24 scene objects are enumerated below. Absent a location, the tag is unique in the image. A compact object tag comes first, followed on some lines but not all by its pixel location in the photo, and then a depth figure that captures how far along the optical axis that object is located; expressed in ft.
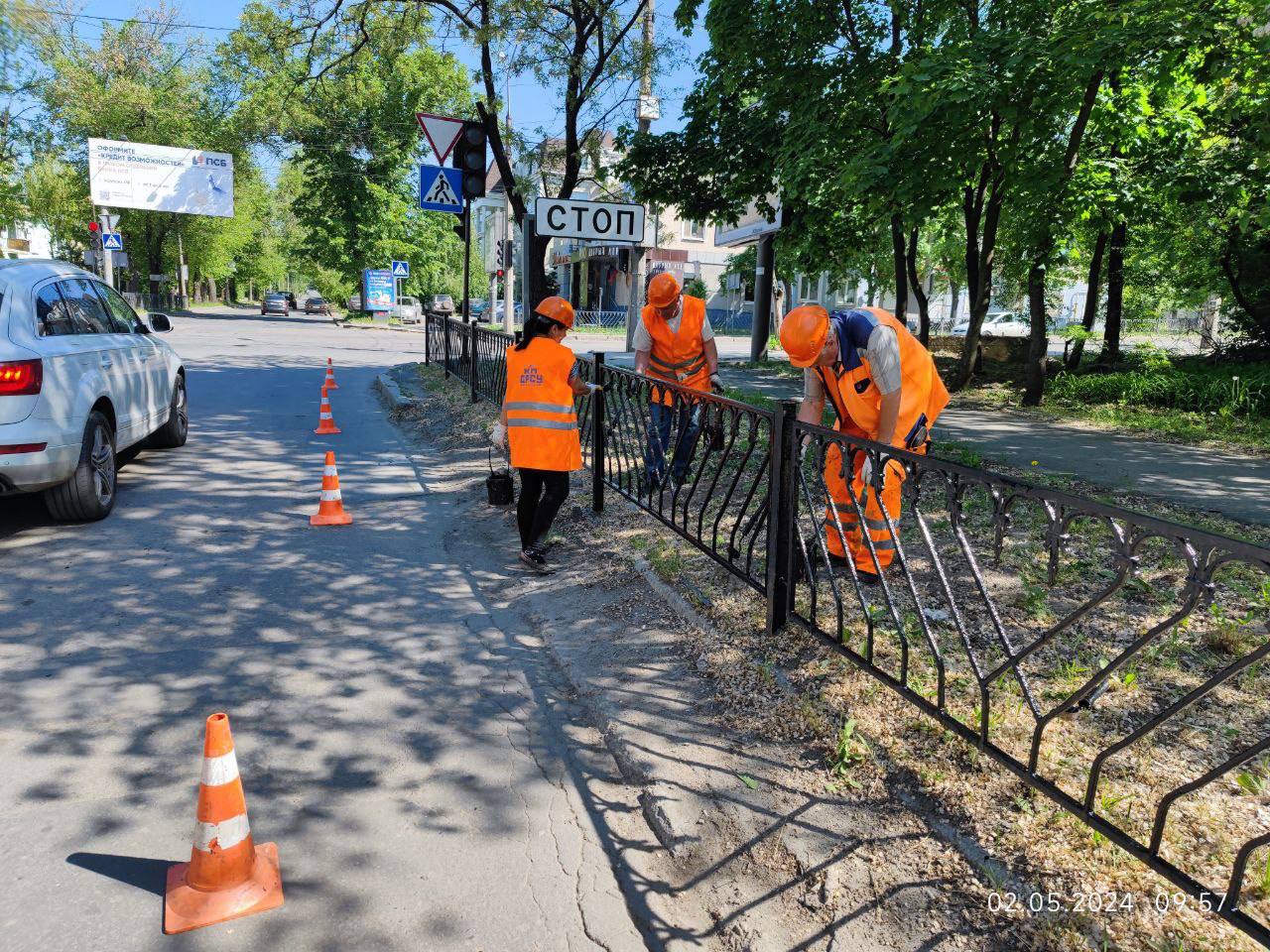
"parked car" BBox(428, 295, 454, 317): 165.44
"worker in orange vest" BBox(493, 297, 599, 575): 16.72
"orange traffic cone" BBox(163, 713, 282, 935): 7.73
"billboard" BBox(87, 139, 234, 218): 114.11
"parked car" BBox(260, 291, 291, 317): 178.70
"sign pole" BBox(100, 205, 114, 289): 97.25
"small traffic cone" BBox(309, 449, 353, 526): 20.56
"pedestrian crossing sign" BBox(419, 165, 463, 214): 33.32
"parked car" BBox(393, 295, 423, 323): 140.28
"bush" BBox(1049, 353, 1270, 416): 35.96
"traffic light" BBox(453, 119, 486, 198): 32.19
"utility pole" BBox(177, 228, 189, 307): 174.91
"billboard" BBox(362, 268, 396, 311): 134.31
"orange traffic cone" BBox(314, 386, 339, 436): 32.86
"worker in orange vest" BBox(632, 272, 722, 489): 18.97
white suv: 17.15
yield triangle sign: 31.78
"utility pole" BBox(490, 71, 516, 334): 74.64
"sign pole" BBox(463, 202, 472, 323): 35.68
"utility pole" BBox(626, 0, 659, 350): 37.01
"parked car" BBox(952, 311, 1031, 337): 107.45
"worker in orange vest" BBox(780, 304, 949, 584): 12.79
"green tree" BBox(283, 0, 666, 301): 36.45
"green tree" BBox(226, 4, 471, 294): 112.98
